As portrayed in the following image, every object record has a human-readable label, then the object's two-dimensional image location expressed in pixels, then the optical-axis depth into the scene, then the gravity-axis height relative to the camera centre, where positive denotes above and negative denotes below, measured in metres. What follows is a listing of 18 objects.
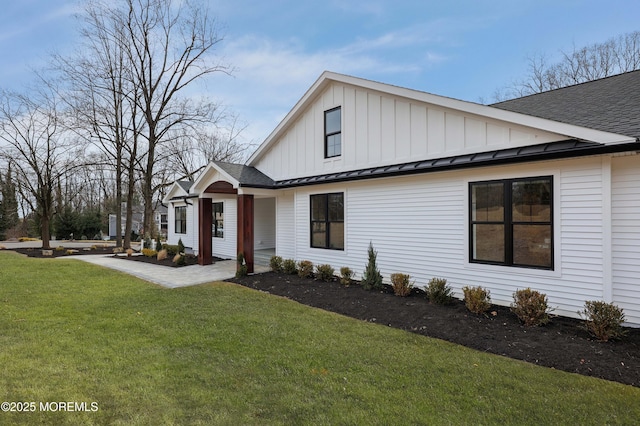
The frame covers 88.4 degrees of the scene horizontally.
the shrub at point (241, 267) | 9.86 -1.72
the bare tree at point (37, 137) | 16.84 +3.93
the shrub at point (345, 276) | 8.43 -1.71
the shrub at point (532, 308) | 5.20 -1.59
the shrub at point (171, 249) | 14.88 -1.72
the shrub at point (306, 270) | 9.48 -1.72
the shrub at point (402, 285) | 7.20 -1.66
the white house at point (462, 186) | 5.23 +0.51
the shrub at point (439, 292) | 6.46 -1.65
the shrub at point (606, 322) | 4.54 -1.58
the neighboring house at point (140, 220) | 30.84 -1.04
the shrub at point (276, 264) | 10.46 -1.70
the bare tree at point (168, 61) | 16.33 +7.83
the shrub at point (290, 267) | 10.02 -1.73
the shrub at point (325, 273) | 9.09 -1.74
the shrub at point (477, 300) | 5.81 -1.63
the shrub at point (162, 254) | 13.89 -1.82
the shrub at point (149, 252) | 14.73 -1.86
